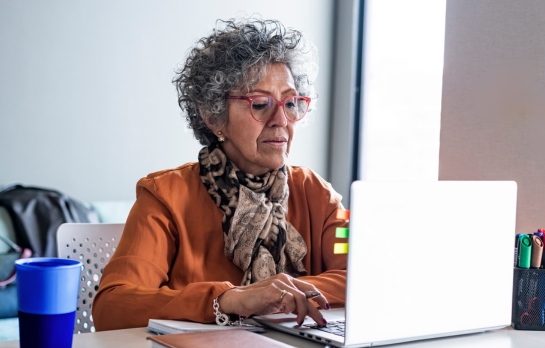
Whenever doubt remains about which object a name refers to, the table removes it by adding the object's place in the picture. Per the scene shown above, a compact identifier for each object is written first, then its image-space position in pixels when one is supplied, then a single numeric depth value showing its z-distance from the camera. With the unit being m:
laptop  1.04
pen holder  1.36
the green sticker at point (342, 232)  1.03
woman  1.58
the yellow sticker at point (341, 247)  1.03
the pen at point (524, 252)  1.37
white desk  1.12
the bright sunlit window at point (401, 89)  3.76
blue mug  0.91
